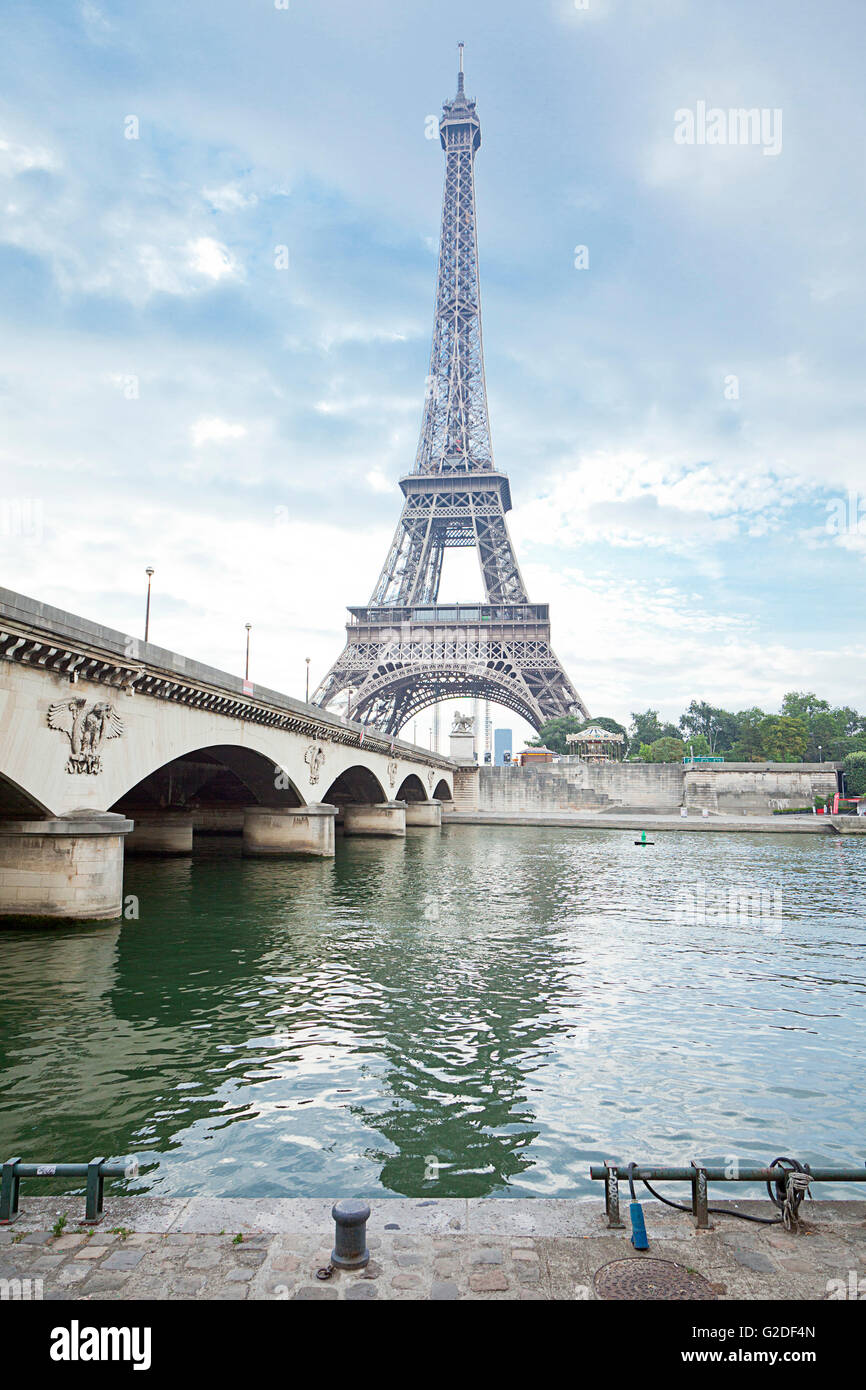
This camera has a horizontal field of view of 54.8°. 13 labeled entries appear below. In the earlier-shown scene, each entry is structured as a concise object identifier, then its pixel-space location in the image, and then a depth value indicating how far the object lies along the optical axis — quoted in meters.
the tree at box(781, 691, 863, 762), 111.04
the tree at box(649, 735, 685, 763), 113.38
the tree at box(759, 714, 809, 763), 111.31
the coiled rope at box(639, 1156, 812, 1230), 5.84
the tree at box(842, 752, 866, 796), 90.38
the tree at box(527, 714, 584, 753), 100.75
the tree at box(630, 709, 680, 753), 136.12
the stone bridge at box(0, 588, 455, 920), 18.77
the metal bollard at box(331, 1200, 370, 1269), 5.28
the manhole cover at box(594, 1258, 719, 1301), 5.11
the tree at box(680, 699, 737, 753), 138.62
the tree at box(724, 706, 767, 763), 121.94
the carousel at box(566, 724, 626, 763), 99.81
